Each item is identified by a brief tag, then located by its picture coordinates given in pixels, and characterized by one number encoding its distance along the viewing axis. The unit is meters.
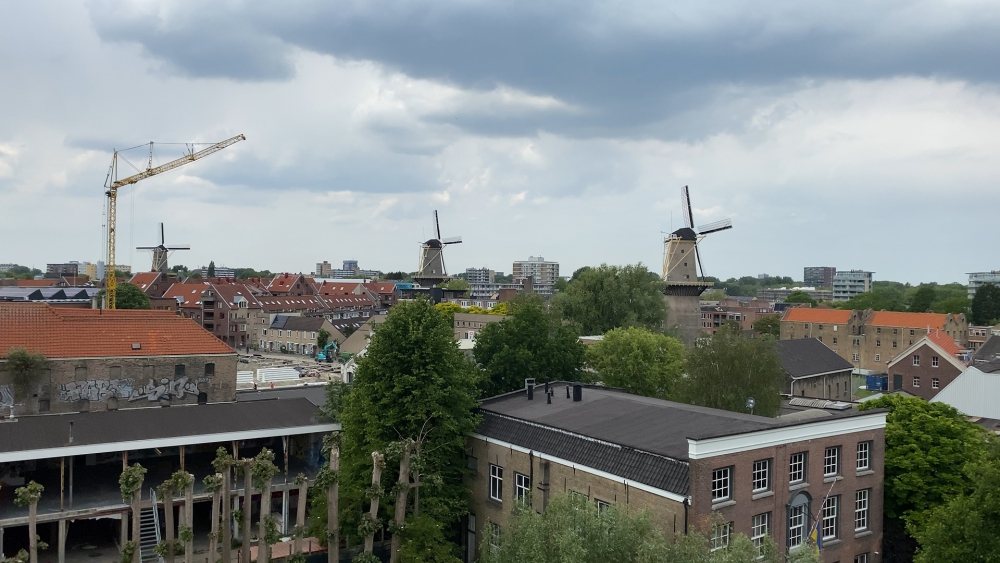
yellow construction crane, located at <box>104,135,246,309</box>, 108.38
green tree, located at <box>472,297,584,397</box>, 44.47
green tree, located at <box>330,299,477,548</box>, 32.62
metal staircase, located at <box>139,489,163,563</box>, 33.39
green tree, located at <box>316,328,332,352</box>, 125.82
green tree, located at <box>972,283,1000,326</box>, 143.00
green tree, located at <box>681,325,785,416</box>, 43.34
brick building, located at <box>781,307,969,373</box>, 112.00
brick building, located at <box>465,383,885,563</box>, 25.16
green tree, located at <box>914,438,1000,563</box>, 24.80
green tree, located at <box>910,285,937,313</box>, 166.66
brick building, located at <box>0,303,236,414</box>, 42.88
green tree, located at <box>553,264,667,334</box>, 82.75
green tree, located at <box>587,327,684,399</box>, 51.81
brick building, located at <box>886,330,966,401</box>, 84.44
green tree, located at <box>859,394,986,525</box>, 32.88
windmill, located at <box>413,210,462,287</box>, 164.12
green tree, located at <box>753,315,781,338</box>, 136.12
